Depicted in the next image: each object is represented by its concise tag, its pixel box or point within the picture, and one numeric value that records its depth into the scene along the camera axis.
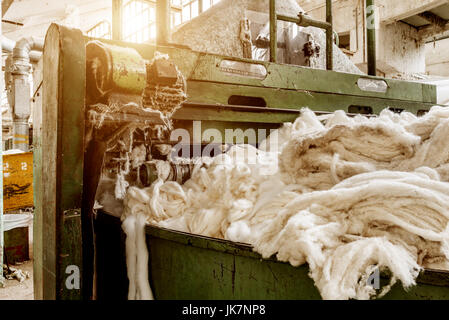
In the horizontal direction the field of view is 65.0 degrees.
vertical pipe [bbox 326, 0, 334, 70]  2.46
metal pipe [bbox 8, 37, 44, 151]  5.67
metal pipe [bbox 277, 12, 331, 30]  2.28
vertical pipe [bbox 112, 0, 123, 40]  2.39
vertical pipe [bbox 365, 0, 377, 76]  2.43
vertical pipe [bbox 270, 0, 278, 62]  2.17
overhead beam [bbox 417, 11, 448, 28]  7.15
